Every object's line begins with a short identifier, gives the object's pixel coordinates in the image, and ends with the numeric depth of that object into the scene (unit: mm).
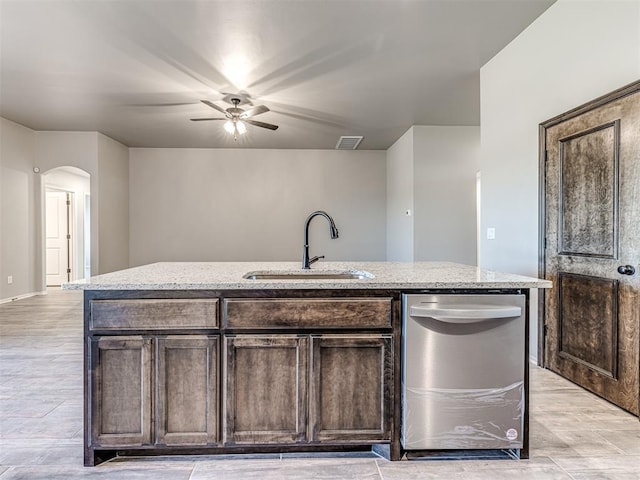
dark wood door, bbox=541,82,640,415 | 2232
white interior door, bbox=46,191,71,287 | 7680
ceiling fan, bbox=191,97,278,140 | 4465
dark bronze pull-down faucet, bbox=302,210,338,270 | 2295
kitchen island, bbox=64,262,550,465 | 1711
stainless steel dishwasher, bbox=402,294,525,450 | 1736
